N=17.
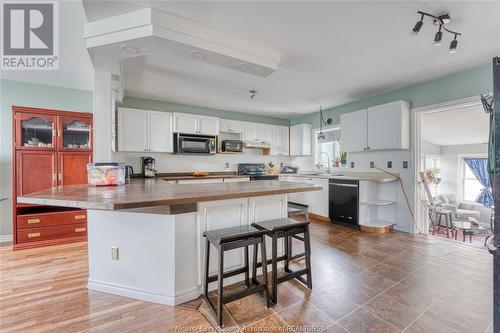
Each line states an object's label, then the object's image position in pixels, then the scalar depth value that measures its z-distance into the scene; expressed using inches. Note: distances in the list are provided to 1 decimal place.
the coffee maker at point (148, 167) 168.7
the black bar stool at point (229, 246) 62.4
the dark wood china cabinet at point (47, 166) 121.3
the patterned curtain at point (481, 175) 246.5
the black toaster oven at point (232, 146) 198.1
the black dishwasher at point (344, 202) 153.4
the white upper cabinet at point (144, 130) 158.2
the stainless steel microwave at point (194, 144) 175.0
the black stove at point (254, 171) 210.2
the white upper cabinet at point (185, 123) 175.5
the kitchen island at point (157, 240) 70.9
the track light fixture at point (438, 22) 73.6
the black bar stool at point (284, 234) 70.7
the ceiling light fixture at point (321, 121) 205.7
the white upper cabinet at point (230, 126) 203.0
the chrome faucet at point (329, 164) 208.4
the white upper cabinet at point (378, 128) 143.4
